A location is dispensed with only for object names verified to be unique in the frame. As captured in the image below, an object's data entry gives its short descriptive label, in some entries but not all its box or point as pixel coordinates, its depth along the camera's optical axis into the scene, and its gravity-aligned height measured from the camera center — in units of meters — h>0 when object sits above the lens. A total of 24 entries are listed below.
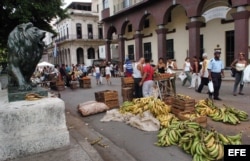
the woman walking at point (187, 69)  13.74 -0.34
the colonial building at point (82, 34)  50.91 +6.24
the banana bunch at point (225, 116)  6.78 -1.48
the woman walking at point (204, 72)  11.20 -0.45
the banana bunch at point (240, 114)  6.99 -1.45
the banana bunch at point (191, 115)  6.45 -1.36
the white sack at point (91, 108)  8.55 -1.42
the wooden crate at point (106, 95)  9.32 -1.11
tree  11.53 +2.56
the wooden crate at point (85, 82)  17.03 -1.08
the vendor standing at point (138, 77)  9.65 -0.49
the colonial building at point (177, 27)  14.88 +2.74
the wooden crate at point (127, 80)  10.58 -0.65
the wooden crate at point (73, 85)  17.05 -1.26
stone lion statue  4.71 +0.31
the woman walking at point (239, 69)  10.51 -0.33
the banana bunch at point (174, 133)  5.43 -1.50
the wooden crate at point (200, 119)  6.30 -1.41
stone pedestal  4.09 -0.98
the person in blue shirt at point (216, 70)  9.59 -0.33
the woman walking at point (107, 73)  18.78 -0.59
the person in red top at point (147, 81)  9.20 -0.61
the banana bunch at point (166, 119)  6.51 -1.44
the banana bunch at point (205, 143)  4.46 -1.47
